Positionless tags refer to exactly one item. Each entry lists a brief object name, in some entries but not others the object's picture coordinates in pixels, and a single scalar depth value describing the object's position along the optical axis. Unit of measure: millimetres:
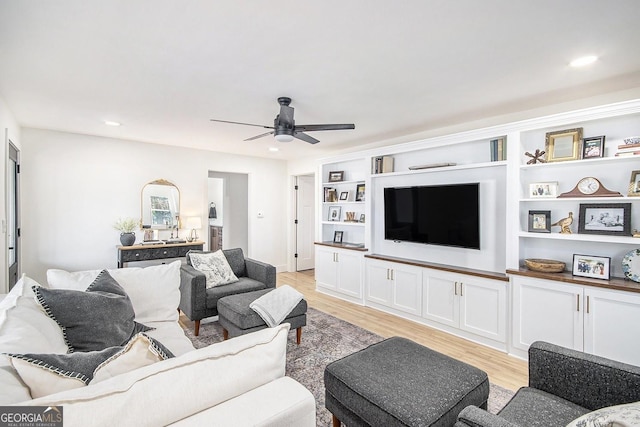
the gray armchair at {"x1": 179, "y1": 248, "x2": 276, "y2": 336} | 3313
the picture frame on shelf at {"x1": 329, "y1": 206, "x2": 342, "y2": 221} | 5449
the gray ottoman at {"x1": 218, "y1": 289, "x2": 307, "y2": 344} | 2785
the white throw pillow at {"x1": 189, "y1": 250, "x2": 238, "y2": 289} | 3617
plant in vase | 4602
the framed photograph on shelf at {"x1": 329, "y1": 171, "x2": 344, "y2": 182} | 5188
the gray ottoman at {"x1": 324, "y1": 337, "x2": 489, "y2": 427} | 1460
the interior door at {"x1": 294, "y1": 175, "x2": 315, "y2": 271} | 6832
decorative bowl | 2818
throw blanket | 2824
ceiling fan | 2900
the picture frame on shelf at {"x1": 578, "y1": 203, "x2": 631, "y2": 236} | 2604
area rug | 2271
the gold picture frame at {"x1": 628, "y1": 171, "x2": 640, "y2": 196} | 2517
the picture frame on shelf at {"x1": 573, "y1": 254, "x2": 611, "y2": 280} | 2625
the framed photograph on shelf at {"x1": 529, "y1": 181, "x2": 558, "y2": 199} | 2924
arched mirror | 5121
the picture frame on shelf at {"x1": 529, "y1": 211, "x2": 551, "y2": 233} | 3021
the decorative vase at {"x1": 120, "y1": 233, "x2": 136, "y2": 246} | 4590
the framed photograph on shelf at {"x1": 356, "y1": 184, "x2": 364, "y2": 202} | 4891
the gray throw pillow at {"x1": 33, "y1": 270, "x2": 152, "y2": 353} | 1604
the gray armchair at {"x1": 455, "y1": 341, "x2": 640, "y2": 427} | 1393
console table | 4557
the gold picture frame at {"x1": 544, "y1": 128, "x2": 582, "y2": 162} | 2811
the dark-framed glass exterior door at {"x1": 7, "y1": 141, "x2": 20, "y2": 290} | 3613
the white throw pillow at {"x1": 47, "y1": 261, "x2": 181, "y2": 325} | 2285
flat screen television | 3473
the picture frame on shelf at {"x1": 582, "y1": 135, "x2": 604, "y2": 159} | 2707
